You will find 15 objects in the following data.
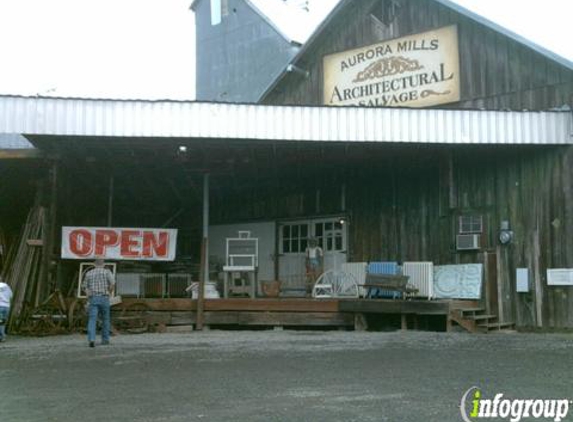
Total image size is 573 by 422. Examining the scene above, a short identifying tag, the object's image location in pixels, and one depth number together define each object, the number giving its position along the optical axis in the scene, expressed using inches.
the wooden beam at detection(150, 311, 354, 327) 639.8
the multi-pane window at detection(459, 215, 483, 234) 657.6
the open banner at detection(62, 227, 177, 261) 653.1
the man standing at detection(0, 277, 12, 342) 561.3
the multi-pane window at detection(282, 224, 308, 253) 797.2
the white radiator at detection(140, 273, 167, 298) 701.1
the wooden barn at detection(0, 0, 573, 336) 575.5
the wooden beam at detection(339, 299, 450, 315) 608.1
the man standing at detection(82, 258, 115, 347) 514.6
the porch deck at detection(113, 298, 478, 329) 634.8
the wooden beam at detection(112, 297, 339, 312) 639.8
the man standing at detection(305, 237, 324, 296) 738.2
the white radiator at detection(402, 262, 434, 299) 647.8
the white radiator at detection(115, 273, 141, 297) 681.6
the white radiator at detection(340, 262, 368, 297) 690.1
